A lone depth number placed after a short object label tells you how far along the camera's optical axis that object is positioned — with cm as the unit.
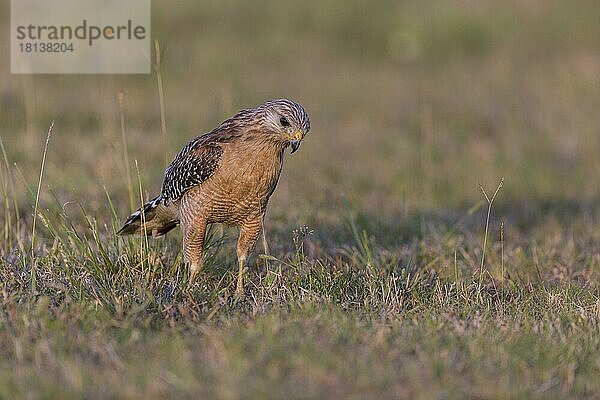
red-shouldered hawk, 1116
